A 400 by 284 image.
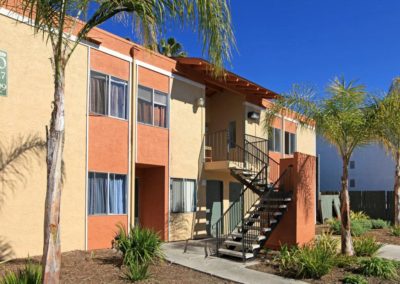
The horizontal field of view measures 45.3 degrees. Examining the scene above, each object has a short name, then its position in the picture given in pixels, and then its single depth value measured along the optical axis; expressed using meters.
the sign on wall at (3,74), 11.11
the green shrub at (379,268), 10.84
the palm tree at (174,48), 39.06
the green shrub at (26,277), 7.55
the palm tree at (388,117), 12.70
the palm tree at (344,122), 12.55
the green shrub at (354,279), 10.18
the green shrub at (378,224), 20.84
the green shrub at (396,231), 18.26
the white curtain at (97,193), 13.33
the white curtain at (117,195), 13.98
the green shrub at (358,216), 22.52
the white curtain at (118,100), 14.17
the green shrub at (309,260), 10.68
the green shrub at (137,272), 9.54
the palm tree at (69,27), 6.88
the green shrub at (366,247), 13.04
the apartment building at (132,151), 11.55
